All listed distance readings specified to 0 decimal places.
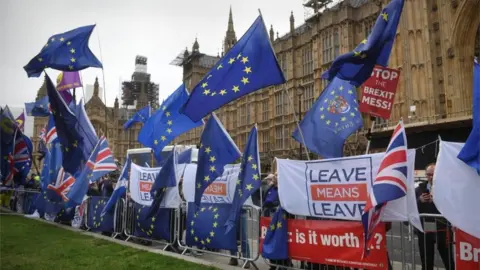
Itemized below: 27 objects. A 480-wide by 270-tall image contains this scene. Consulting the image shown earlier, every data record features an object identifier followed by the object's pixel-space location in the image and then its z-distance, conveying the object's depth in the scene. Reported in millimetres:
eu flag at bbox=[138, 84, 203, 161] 11109
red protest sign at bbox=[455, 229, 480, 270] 4969
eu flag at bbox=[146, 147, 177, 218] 9602
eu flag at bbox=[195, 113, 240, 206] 8172
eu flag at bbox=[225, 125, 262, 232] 7547
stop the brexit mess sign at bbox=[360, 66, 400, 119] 7051
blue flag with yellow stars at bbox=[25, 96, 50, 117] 17969
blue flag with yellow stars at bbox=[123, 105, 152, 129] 15240
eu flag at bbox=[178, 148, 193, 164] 10992
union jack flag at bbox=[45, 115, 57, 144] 15287
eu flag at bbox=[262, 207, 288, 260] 7004
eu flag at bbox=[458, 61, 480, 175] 4949
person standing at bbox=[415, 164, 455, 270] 5688
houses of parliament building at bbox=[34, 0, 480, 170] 21531
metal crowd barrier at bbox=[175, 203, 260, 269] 7730
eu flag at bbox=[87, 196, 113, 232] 11672
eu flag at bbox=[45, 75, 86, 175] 11953
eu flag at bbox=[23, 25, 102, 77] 11703
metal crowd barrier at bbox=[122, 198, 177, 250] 10969
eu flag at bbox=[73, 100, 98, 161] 12539
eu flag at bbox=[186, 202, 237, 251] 8094
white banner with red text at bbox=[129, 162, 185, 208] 9641
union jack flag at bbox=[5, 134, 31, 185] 17156
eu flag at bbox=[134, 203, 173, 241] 9758
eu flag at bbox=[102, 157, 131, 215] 11281
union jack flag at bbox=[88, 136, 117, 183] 11742
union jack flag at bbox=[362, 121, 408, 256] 5316
